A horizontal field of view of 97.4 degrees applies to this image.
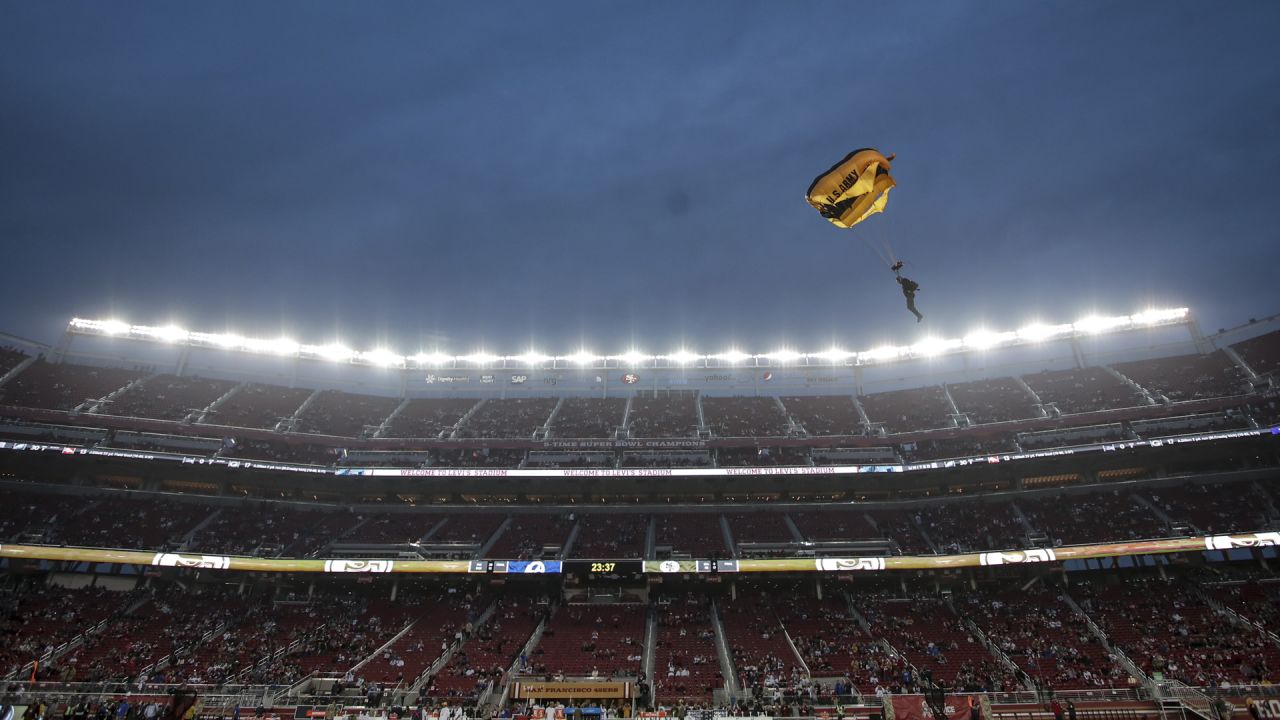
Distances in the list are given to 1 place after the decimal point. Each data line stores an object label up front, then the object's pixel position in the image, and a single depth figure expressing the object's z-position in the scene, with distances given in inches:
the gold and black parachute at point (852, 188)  792.9
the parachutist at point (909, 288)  808.9
